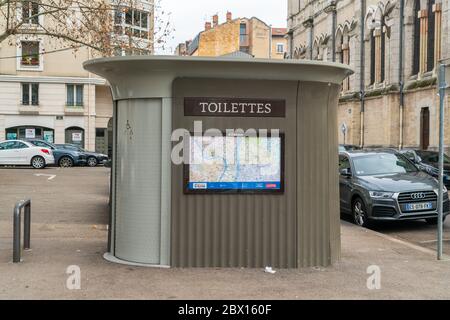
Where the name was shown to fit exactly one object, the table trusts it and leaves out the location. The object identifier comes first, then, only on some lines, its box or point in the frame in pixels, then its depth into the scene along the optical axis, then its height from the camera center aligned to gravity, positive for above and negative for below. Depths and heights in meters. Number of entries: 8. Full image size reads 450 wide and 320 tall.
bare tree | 19.75 +4.26
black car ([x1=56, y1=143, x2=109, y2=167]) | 33.38 -0.31
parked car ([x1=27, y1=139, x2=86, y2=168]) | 32.03 -0.31
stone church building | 33.22 +5.47
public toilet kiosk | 6.90 -0.12
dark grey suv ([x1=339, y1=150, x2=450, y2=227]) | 11.70 -0.73
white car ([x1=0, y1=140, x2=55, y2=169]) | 29.36 -0.26
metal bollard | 7.25 -0.99
